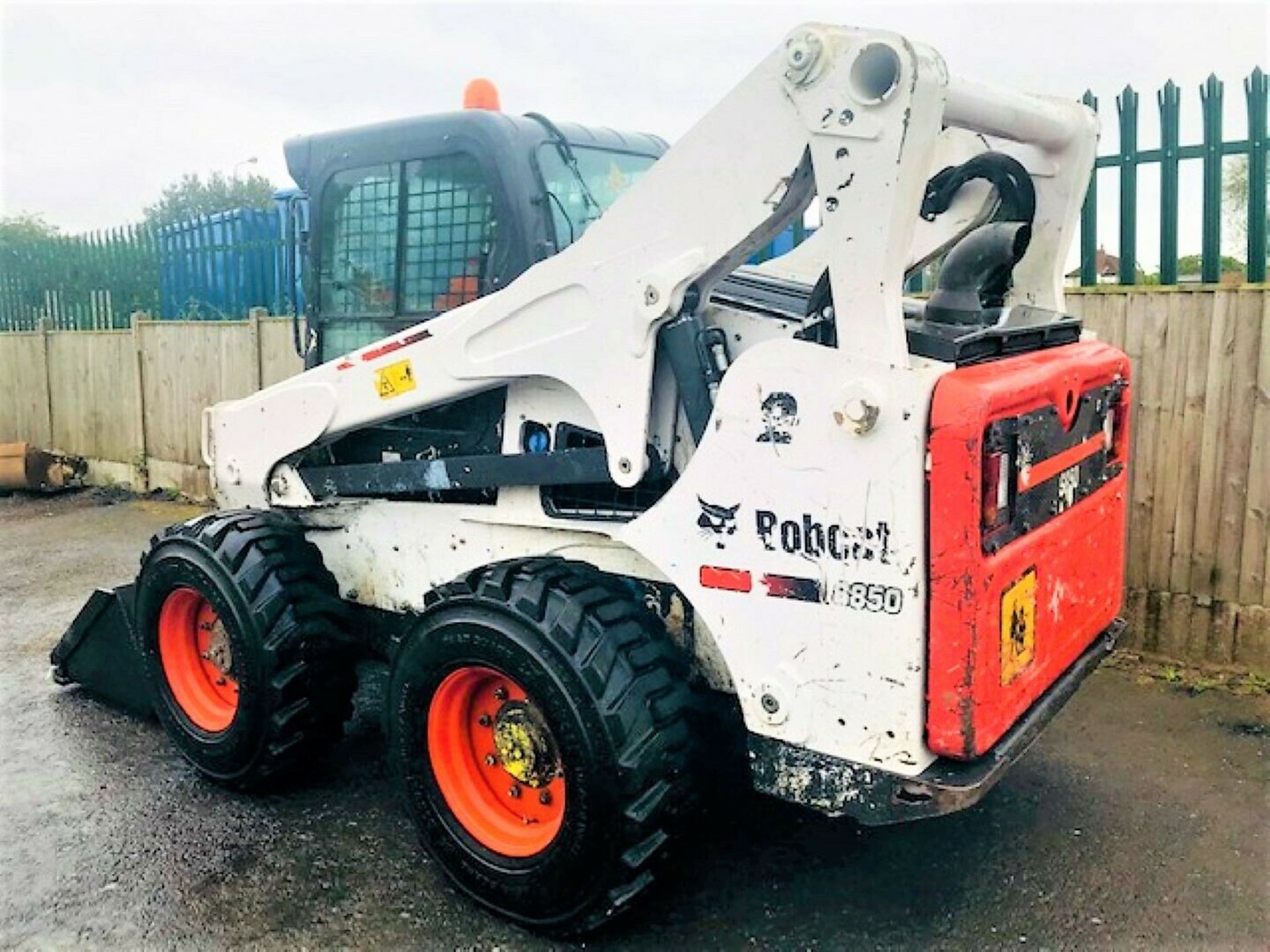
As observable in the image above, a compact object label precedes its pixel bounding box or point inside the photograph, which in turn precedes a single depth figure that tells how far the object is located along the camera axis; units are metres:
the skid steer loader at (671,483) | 2.60
